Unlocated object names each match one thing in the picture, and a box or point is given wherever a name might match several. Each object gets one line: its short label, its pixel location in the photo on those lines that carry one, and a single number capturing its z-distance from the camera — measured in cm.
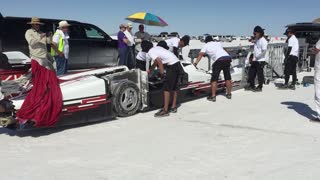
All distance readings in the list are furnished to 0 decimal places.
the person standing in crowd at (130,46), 1177
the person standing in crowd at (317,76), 703
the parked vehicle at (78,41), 967
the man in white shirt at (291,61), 1148
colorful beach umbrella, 1541
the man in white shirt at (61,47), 981
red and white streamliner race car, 673
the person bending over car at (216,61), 961
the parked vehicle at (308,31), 1778
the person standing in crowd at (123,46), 1168
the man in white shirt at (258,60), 1084
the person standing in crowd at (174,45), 1128
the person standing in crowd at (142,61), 994
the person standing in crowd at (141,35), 1352
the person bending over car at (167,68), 808
